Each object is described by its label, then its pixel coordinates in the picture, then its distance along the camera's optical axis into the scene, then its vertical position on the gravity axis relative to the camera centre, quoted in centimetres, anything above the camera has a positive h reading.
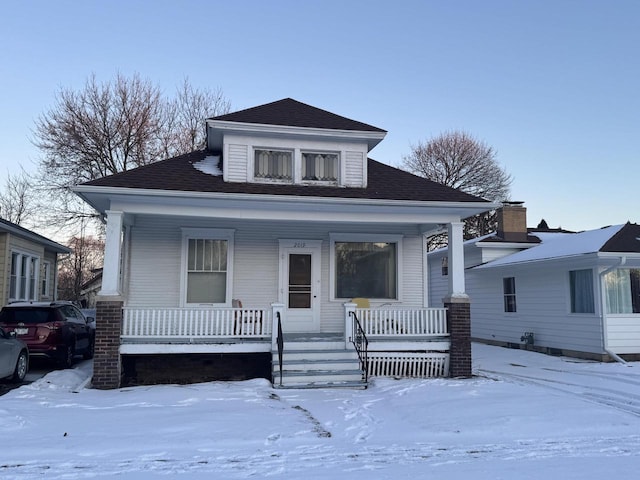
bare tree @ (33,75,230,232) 2506 +799
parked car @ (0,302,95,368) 1100 -66
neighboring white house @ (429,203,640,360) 1357 +25
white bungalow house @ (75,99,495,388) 1015 +87
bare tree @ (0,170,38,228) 3488 +636
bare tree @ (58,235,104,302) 3991 +276
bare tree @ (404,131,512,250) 3531 +892
